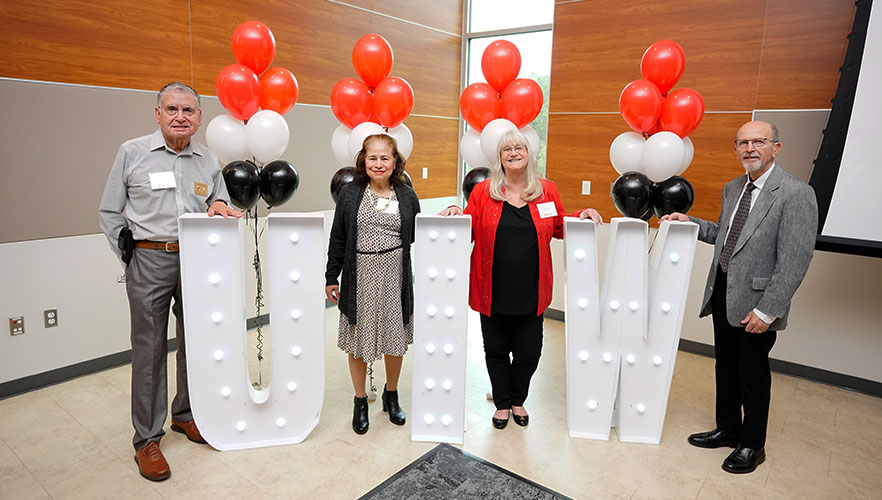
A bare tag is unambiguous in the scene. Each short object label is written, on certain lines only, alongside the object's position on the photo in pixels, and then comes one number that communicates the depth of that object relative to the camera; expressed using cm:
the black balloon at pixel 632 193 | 283
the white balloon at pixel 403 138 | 346
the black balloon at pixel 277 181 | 285
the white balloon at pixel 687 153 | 307
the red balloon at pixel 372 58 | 324
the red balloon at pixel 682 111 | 296
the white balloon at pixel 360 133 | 312
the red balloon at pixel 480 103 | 337
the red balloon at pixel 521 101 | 326
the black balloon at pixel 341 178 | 300
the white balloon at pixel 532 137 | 321
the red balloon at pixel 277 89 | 308
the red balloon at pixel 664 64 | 299
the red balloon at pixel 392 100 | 322
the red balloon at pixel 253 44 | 296
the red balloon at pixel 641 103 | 298
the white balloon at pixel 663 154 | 290
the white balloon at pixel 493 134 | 318
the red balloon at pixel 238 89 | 288
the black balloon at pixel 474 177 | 326
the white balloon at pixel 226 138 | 296
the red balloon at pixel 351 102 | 323
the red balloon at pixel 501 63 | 330
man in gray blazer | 233
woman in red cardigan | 264
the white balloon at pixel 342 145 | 336
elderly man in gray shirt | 235
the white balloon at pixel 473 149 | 349
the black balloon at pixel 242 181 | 274
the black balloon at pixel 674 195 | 282
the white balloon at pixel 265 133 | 295
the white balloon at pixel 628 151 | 310
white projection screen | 303
